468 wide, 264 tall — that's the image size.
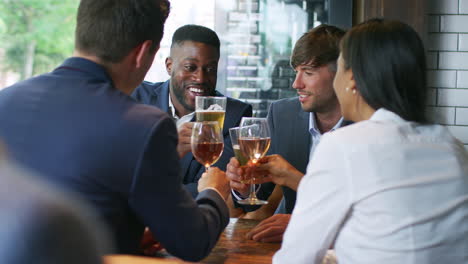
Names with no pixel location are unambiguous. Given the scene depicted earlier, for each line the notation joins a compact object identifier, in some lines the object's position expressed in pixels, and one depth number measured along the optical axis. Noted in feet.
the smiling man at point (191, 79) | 9.14
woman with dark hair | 4.11
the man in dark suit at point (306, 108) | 8.14
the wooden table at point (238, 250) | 4.89
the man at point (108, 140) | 3.91
